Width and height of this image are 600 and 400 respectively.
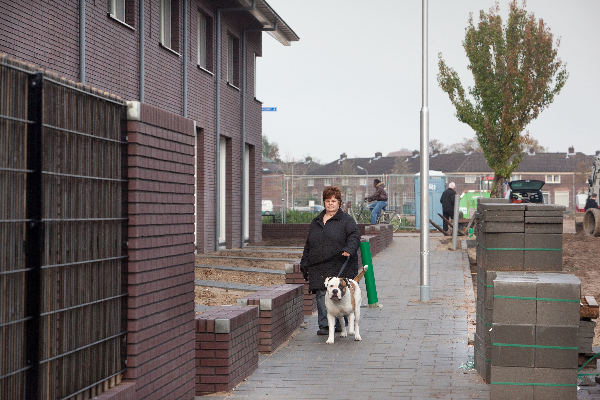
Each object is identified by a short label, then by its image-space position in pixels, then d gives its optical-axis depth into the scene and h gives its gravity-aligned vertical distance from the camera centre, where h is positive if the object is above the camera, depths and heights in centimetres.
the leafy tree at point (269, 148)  14050 +731
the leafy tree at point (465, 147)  12522 +691
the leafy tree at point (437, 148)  13165 +695
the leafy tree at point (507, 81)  3881 +478
